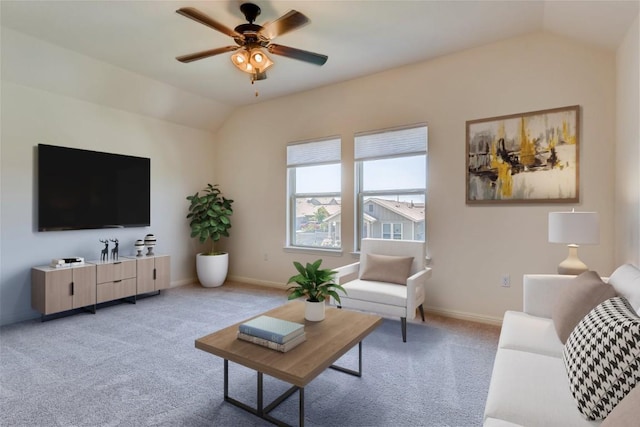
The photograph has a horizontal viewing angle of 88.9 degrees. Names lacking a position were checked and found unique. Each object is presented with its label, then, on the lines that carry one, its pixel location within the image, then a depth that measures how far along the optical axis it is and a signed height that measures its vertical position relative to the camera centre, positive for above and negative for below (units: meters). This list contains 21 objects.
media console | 3.43 -0.82
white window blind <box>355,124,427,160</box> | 3.88 +0.88
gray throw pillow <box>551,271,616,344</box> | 1.78 -0.49
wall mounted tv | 3.72 +0.29
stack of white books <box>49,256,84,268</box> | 3.58 -0.56
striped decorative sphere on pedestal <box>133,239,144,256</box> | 4.44 -0.46
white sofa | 1.22 -0.74
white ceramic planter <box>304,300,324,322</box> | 2.24 -0.68
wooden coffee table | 1.60 -0.75
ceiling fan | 2.37 +1.38
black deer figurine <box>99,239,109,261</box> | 4.11 -0.52
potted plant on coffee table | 2.21 -0.51
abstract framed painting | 3.08 +0.57
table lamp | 2.51 -0.13
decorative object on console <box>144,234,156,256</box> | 4.53 -0.42
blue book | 1.80 -0.67
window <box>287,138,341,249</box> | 4.60 +0.29
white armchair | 3.00 -0.67
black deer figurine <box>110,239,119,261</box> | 4.15 -0.51
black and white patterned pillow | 1.13 -0.55
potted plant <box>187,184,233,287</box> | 5.00 -0.22
